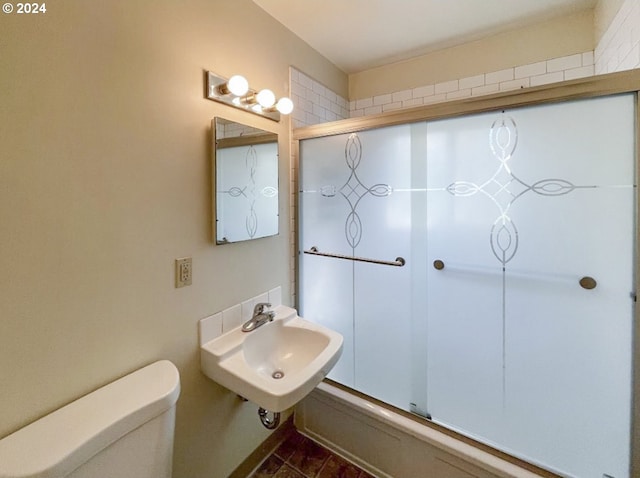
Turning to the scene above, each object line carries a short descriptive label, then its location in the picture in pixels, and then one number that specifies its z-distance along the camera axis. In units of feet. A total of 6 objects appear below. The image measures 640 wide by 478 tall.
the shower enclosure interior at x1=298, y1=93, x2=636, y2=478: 3.52
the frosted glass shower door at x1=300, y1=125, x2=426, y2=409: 4.95
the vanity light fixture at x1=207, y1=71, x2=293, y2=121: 3.95
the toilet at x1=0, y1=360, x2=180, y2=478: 2.17
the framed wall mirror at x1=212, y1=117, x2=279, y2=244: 4.12
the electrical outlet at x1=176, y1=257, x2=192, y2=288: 3.70
